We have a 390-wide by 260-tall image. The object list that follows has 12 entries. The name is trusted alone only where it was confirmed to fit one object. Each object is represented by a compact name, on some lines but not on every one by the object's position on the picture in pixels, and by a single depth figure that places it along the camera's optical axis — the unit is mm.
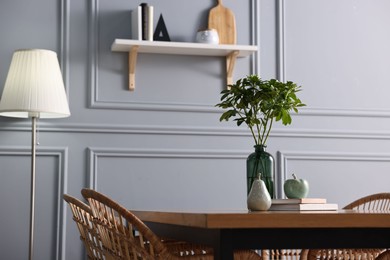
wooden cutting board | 3576
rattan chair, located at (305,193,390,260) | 2488
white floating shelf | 3344
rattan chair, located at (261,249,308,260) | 2639
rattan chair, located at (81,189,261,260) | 1623
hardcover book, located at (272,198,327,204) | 2039
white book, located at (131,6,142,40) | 3363
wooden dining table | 1444
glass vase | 2293
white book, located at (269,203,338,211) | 2018
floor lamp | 3029
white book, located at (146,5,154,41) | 3365
